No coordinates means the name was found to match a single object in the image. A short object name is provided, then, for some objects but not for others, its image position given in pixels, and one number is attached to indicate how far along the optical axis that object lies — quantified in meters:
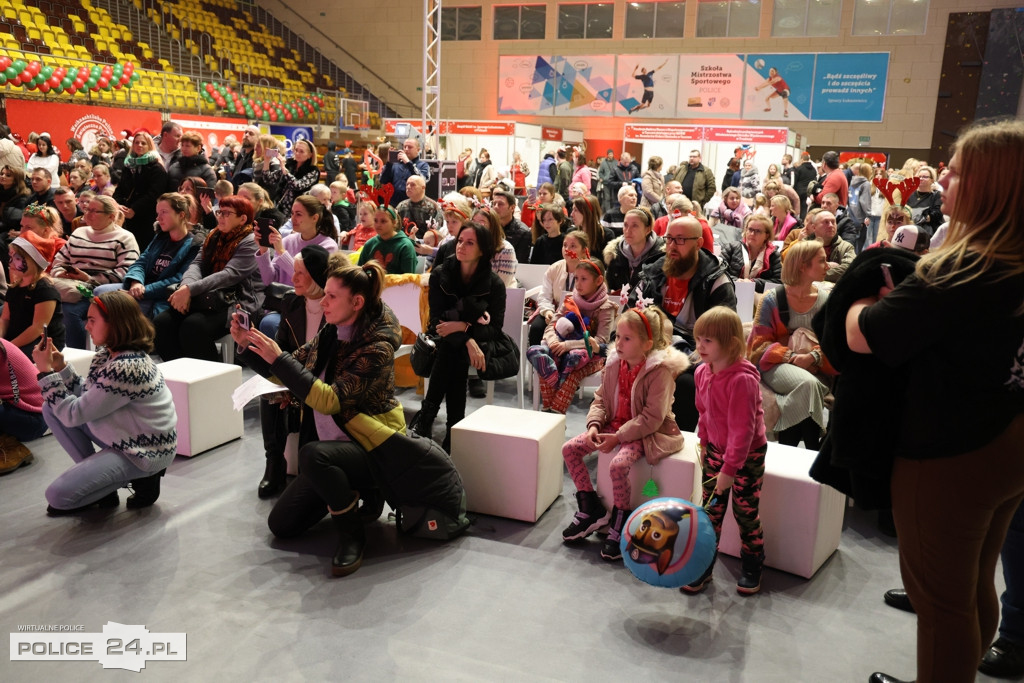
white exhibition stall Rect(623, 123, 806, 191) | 13.45
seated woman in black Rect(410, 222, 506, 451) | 4.14
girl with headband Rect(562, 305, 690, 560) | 3.13
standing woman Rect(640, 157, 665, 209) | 10.34
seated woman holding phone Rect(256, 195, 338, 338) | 4.83
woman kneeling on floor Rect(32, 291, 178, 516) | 3.17
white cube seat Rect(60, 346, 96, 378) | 4.40
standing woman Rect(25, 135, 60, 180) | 9.67
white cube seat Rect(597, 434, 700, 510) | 3.12
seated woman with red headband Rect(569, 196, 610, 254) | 5.45
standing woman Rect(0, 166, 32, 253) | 6.47
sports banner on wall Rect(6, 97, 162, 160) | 11.95
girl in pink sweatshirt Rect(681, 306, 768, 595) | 2.72
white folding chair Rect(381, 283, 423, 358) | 5.02
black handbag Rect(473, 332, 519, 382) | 4.15
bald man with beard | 3.96
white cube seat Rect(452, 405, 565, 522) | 3.32
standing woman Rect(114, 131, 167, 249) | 6.33
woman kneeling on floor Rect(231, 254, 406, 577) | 2.88
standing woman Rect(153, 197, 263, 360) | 4.85
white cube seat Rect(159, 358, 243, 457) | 3.95
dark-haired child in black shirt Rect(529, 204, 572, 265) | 5.86
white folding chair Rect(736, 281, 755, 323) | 5.38
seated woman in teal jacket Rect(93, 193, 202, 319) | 5.08
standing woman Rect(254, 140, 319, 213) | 7.14
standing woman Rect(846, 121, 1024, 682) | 1.54
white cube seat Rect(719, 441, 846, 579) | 2.92
